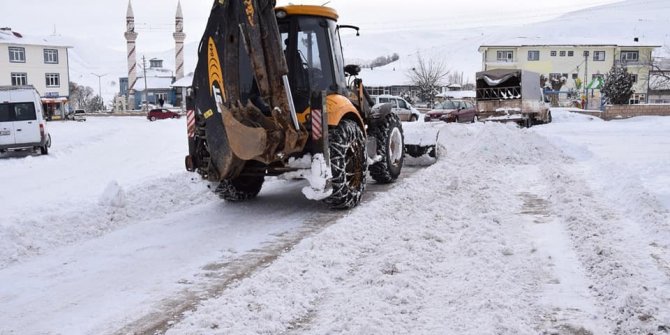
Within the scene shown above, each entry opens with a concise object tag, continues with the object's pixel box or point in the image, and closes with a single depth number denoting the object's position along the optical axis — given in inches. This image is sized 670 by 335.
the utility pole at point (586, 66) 2965.1
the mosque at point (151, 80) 3617.1
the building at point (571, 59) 3166.8
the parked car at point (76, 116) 2341.7
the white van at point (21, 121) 832.9
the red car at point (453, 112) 1386.6
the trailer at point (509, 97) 1162.6
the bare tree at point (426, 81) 3265.3
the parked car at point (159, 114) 2156.6
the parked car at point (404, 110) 1422.2
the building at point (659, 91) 2628.2
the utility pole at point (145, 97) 3263.5
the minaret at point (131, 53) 3621.8
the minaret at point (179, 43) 3622.0
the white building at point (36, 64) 2925.7
